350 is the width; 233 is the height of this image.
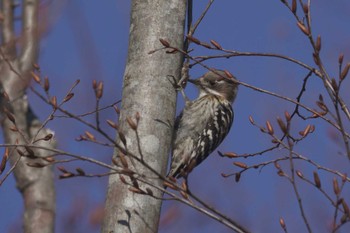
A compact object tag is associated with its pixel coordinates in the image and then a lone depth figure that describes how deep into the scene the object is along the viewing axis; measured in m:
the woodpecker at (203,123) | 14.12
